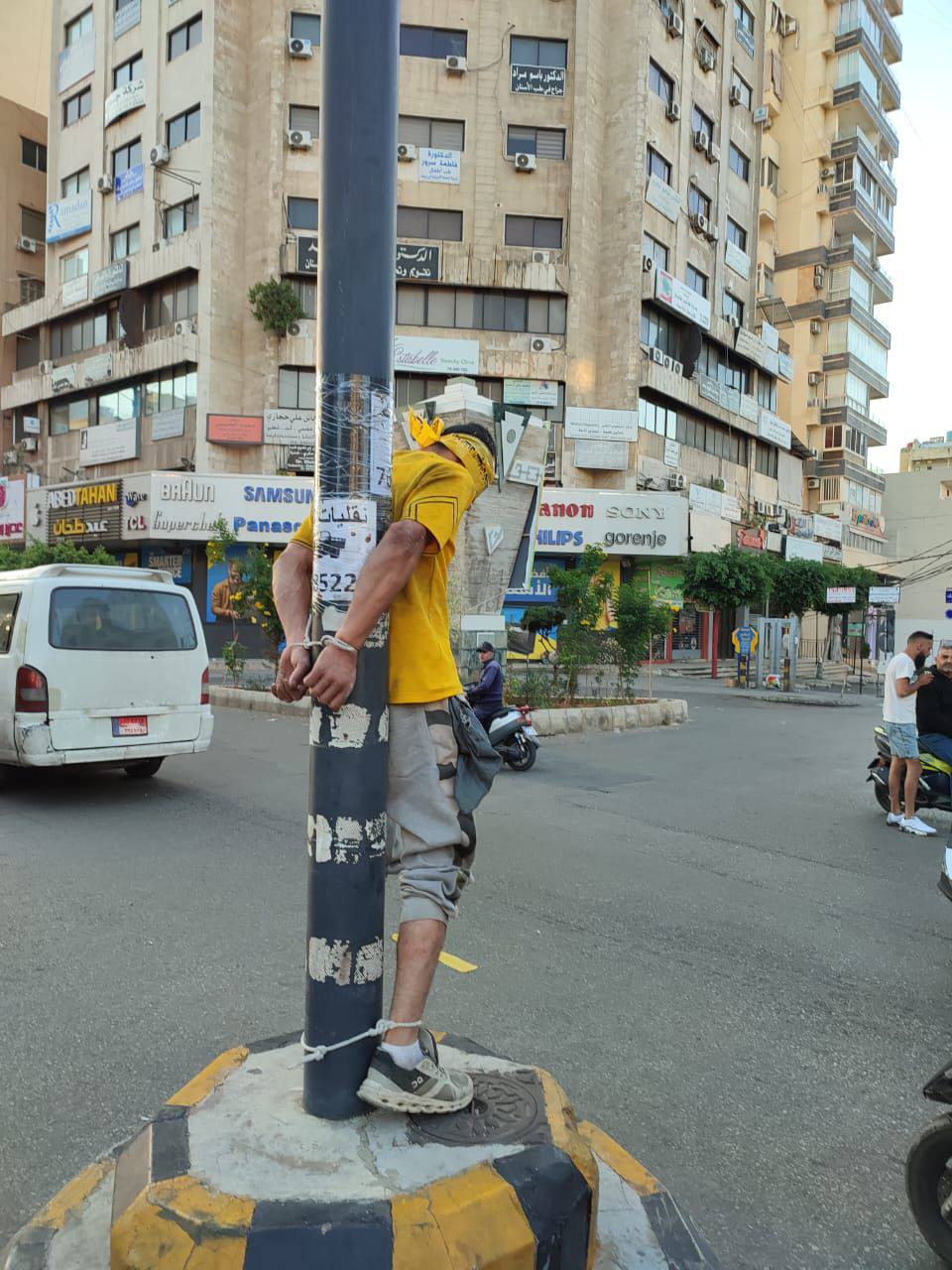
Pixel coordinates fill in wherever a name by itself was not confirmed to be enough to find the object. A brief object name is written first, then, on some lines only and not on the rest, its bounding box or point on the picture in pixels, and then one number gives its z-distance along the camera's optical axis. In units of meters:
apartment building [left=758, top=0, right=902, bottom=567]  44.06
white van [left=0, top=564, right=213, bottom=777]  7.15
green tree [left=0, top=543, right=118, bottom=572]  24.17
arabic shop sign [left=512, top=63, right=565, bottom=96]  30.23
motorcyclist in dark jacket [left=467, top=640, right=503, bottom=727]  10.45
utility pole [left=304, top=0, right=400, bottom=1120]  2.03
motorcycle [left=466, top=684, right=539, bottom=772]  10.18
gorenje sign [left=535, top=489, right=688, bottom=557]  29.34
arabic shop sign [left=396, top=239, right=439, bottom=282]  29.06
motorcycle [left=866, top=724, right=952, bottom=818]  7.69
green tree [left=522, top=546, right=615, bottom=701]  14.95
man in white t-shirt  7.38
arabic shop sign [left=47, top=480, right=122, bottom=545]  29.78
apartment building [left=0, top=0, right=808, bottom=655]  29.45
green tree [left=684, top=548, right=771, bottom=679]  25.42
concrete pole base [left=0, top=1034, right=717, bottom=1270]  1.67
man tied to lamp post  2.03
